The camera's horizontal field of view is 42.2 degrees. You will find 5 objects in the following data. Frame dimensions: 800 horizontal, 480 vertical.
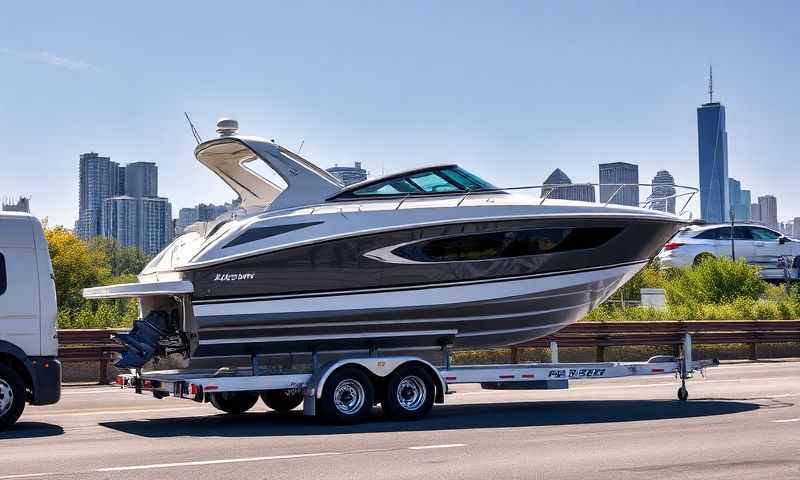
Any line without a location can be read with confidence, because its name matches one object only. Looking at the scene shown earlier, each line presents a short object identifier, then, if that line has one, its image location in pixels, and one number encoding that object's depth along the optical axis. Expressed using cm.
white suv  3812
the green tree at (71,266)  5199
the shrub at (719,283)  3481
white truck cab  1237
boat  1338
